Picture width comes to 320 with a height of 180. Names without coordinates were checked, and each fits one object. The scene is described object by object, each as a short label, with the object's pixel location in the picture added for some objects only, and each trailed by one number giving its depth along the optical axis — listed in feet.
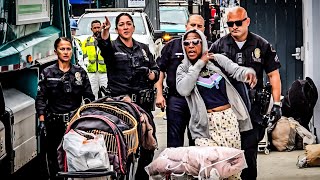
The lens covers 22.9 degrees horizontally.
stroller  21.07
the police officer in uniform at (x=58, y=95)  27.81
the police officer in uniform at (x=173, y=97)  27.50
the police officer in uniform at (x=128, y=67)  28.71
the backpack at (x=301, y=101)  36.45
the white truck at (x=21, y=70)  27.32
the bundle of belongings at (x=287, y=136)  35.45
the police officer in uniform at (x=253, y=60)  26.05
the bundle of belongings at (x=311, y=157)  31.71
